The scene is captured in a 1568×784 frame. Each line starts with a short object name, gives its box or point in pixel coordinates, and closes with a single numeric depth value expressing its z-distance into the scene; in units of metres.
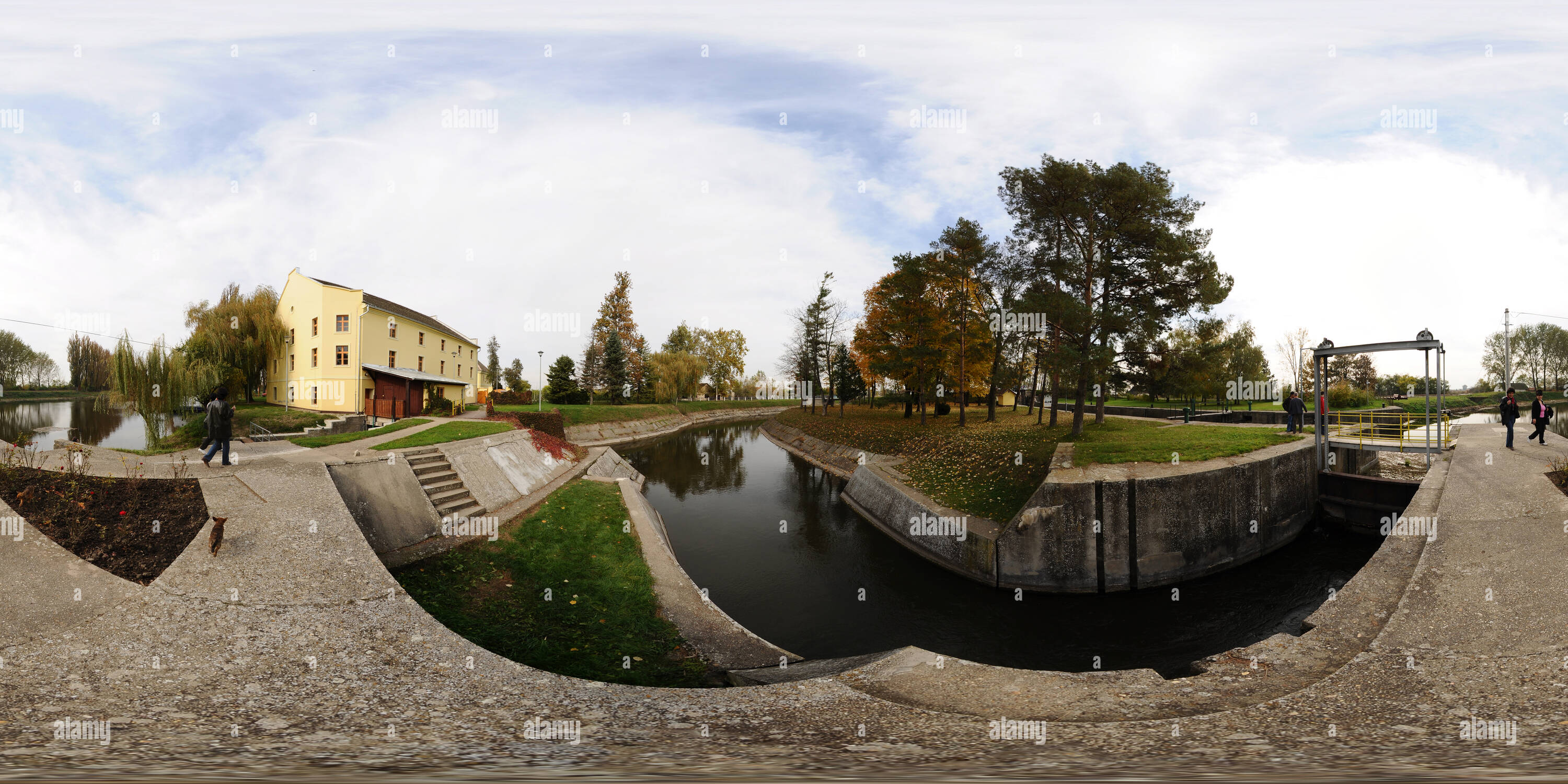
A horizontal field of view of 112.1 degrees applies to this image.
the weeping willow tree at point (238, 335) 26.52
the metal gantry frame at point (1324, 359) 14.61
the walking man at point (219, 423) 11.09
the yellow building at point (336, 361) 29.80
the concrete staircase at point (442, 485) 13.05
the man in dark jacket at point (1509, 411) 16.94
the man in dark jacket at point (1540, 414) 16.36
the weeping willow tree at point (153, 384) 19.56
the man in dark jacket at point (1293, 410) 20.17
